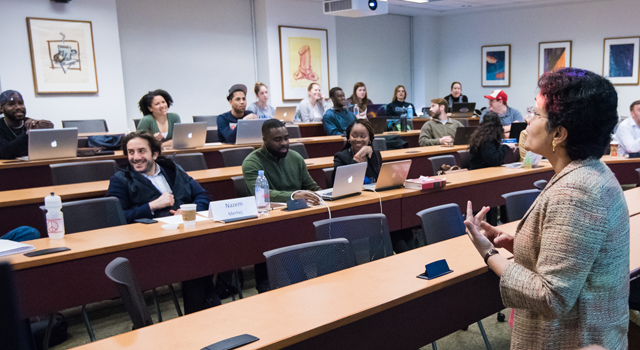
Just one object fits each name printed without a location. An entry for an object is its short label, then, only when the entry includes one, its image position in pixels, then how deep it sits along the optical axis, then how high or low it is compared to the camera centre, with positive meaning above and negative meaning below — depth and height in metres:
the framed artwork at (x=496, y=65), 11.71 +0.78
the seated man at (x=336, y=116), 6.74 -0.14
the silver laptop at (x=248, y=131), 5.35 -0.23
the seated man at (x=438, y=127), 6.30 -0.33
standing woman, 1.20 -0.34
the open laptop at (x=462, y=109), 8.37 -0.16
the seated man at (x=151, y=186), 3.04 -0.46
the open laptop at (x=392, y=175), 3.36 -0.49
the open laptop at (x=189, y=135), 5.03 -0.22
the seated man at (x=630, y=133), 5.50 -0.45
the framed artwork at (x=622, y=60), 10.02 +0.66
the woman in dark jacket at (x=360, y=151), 3.94 -0.36
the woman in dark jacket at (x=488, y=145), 4.52 -0.42
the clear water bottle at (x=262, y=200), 2.93 -0.53
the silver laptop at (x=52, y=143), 4.27 -0.21
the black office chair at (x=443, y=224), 2.53 -0.64
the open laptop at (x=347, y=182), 3.09 -0.49
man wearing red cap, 6.61 -0.15
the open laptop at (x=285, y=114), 7.36 -0.08
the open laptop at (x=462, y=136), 6.00 -0.43
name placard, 2.70 -0.54
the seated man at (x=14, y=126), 4.42 -0.05
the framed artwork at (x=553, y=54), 10.80 +0.89
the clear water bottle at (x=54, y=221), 2.44 -0.50
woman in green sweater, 5.34 -0.03
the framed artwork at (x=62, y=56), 6.82 +0.87
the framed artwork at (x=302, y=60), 9.27 +0.89
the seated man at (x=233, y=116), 5.59 -0.06
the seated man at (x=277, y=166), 3.50 -0.41
